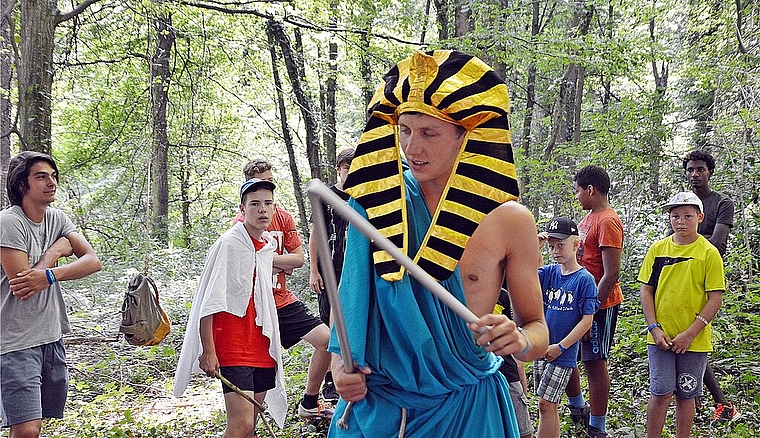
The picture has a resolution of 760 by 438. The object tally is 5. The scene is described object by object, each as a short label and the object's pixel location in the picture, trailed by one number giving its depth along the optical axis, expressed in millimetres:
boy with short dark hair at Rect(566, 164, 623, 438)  5074
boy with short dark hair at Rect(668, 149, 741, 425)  5707
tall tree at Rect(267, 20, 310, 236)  12055
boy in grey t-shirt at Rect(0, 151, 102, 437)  3855
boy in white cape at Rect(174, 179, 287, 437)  4199
